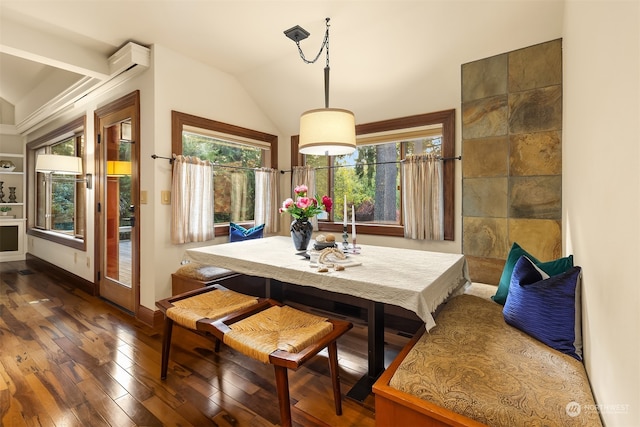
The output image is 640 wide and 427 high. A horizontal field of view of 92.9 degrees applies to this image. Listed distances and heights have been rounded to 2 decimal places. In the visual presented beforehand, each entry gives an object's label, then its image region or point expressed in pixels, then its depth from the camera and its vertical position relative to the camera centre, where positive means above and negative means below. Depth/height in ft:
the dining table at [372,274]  4.59 -1.14
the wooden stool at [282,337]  4.36 -2.03
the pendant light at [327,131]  6.48 +1.71
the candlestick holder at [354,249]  7.42 -1.00
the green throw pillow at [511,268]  5.48 -1.12
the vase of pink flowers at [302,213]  7.43 -0.09
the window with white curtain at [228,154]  10.20 +2.14
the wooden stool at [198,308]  5.53 -1.95
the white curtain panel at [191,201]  9.45 +0.29
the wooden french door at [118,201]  9.70 +0.30
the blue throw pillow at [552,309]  4.32 -1.49
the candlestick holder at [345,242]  7.73 -0.85
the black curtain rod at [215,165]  9.02 +1.64
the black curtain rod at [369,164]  9.32 +1.71
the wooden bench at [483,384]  3.21 -2.06
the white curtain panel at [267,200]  12.70 +0.41
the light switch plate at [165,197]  9.30 +0.40
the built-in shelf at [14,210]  18.22 +0.01
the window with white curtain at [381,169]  9.57 +1.55
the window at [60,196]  13.43 +0.73
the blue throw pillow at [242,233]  11.08 -0.85
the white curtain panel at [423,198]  9.58 +0.37
